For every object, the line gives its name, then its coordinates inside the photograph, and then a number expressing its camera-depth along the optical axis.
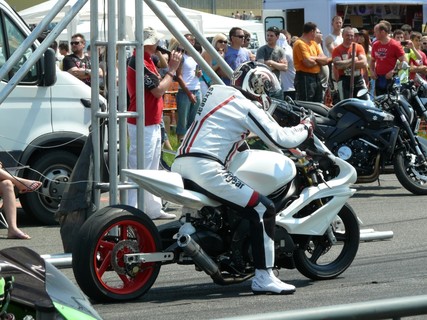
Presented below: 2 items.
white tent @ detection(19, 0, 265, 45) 23.73
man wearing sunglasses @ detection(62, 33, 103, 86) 16.31
